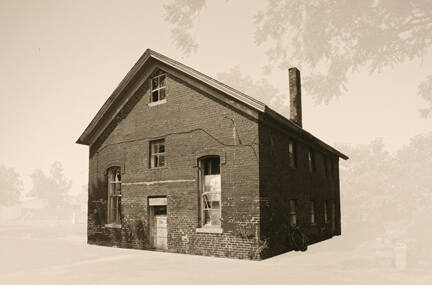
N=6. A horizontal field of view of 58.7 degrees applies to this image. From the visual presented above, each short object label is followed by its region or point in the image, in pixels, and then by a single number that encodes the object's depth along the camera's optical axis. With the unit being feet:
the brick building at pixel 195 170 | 43.96
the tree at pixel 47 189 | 305.73
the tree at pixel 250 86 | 166.91
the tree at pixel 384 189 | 122.11
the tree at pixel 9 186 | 263.29
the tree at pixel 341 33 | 91.15
